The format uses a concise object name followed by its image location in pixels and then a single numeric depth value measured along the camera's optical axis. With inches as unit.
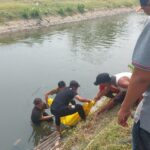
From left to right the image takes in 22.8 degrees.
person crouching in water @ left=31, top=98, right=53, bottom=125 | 453.5
